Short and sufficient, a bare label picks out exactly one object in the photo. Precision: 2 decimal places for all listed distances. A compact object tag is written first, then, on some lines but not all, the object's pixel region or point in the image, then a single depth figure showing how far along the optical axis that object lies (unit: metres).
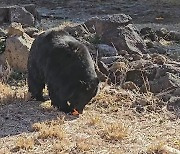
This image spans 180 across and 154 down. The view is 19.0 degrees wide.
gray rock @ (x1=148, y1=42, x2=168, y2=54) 12.41
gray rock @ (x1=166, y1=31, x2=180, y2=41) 14.66
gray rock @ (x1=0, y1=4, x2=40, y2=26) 15.97
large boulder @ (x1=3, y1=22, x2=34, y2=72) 11.04
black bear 8.31
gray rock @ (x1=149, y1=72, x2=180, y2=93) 9.52
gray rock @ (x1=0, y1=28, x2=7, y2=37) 13.03
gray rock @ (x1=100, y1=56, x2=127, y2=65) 10.92
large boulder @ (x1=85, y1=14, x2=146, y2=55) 11.97
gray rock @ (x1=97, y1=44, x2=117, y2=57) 11.57
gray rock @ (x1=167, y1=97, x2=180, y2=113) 8.77
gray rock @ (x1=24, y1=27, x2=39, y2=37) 12.92
